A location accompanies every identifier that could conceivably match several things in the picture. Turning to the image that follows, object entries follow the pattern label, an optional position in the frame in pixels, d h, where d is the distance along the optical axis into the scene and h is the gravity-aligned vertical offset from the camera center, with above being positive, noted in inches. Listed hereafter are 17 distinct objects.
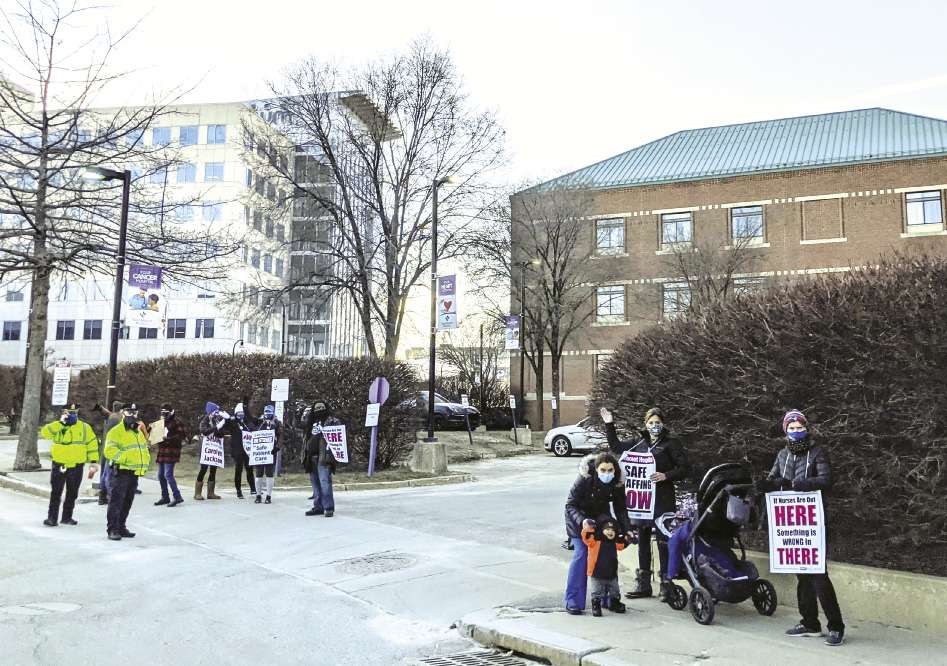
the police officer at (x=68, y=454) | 441.1 -29.3
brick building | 1467.8 +435.4
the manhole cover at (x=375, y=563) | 342.0 -71.8
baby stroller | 249.8 -47.1
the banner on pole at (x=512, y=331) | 1164.5 +124.2
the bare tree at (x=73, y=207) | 685.3 +189.0
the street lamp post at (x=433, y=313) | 752.6 +102.1
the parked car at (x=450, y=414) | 1429.6 -8.1
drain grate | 223.9 -74.8
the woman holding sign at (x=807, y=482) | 230.5 -21.0
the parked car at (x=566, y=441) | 1069.1 -41.7
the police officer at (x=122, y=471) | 416.5 -36.7
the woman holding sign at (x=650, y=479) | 286.7 -25.5
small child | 262.8 -52.7
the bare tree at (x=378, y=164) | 1086.4 +360.9
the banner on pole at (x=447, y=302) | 770.2 +109.3
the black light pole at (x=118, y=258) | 598.2 +122.6
